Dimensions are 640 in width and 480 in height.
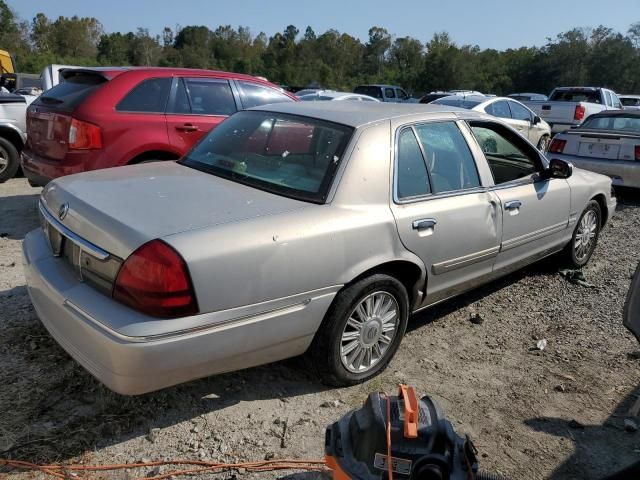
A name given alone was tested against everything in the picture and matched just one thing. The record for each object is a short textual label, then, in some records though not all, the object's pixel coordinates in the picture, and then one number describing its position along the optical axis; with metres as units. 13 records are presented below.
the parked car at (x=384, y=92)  23.45
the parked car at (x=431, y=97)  19.80
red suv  5.28
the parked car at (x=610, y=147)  8.18
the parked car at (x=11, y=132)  7.84
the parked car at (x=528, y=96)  28.77
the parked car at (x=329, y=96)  15.37
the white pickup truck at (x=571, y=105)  15.69
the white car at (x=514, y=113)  12.13
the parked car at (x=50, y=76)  10.10
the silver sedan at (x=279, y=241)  2.41
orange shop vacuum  1.93
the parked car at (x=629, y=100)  23.65
